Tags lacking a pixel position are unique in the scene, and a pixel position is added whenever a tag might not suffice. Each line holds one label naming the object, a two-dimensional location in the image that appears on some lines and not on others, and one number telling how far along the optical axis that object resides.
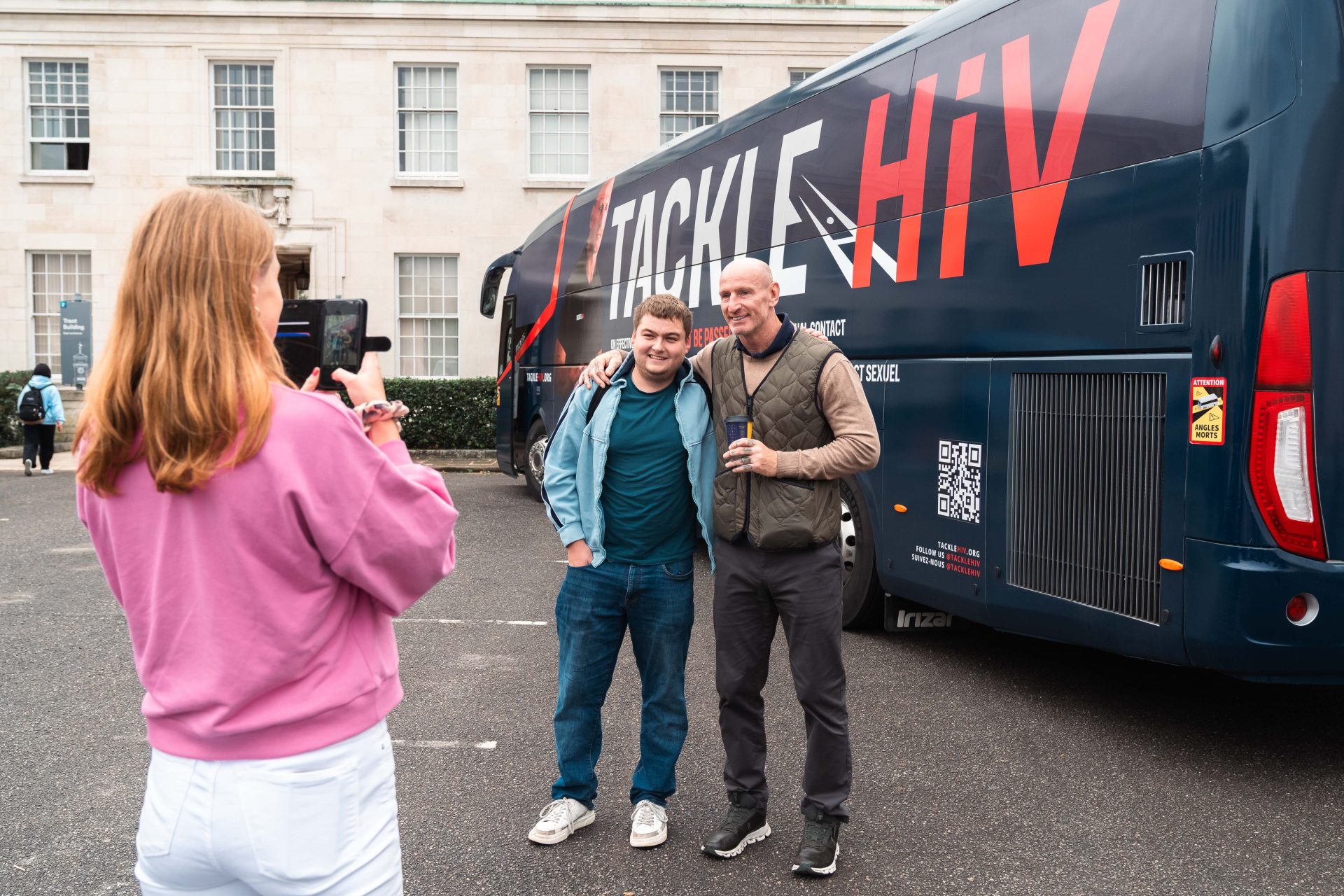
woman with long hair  1.64
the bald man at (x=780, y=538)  3.65
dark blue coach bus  4.02
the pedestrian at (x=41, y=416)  16.28
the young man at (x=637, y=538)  3.74
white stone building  21.62
